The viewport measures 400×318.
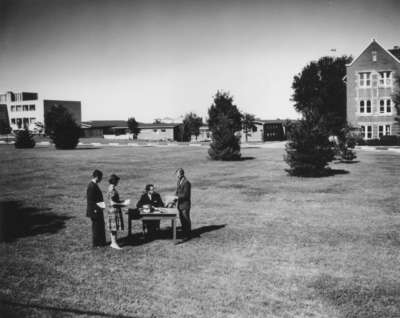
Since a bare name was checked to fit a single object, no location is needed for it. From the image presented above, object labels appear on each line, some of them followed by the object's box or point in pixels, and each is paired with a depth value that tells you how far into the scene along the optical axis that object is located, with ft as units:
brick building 176.24
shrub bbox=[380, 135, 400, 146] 165.99
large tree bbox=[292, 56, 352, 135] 223.10
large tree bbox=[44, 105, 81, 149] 160.66
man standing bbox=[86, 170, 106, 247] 32.65
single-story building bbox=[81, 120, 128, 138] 310.04
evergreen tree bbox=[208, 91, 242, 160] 113.50
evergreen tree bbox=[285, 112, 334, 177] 77.71
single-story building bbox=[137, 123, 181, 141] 288.71
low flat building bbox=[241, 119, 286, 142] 278.46
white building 359.25
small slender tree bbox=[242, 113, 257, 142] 262.26
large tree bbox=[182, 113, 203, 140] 276.70
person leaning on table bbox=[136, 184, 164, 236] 37.19
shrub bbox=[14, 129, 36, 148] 161.50
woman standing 32.78
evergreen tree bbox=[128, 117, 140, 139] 276.21
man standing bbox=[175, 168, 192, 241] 35.96
